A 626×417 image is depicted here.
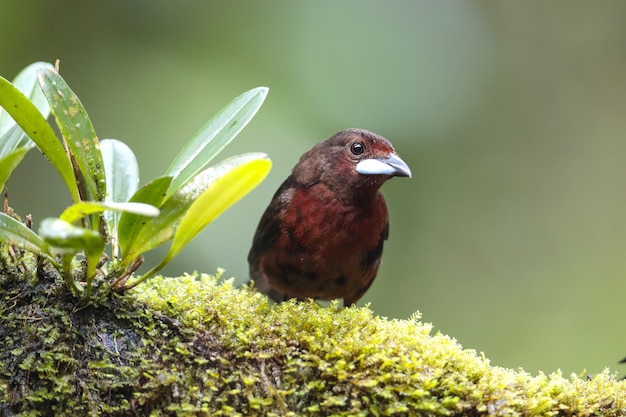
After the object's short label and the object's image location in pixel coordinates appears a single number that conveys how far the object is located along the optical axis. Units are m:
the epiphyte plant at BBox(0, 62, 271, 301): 3.10
